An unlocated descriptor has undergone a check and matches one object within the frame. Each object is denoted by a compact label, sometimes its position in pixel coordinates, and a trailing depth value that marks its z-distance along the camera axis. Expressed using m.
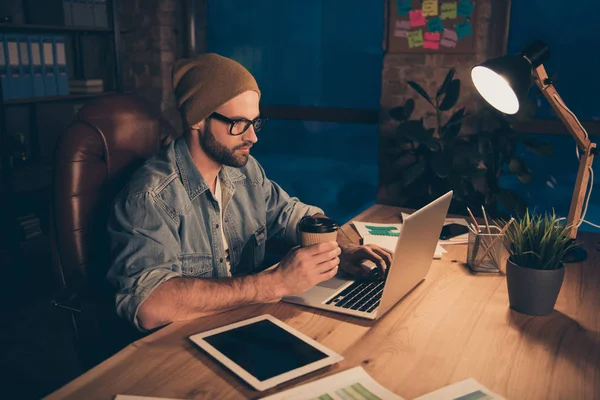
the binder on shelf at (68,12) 3.57
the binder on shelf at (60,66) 3.60
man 1.31
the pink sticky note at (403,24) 3.24
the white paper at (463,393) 1.00
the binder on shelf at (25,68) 3.38
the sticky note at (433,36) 3.18
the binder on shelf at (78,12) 3.63
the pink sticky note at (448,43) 3.16
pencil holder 1.60
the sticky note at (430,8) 3.13
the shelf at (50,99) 3.30
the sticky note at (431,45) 3.19
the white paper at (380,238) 1.77
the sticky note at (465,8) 3.09
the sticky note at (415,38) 3.22
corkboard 3.11
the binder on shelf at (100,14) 3.80
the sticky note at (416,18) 3.19
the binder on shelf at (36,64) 3.44
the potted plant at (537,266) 1.32
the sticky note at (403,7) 3.21
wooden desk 1.03
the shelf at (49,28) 3.25
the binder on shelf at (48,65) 3.52
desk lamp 1.52
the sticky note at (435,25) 3.16
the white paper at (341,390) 0.99
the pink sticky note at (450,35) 3.15
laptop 1.27
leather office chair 1.49
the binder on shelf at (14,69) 3.30
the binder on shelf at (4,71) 3.26
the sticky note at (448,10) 3.11
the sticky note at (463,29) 3.11
